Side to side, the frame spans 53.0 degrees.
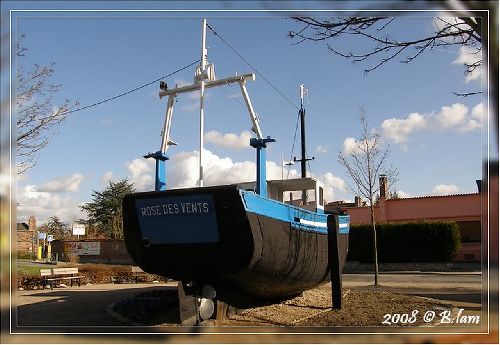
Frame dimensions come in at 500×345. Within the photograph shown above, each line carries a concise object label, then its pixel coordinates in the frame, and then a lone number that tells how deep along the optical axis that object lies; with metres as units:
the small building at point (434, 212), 26.50
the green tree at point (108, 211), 32.88
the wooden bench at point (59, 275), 16.06
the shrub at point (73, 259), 27.43
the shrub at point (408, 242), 26.12
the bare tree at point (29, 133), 10.34
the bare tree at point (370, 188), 18.29
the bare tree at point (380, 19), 5.56
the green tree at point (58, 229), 43.16
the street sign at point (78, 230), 34.72
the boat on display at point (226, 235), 7.88
